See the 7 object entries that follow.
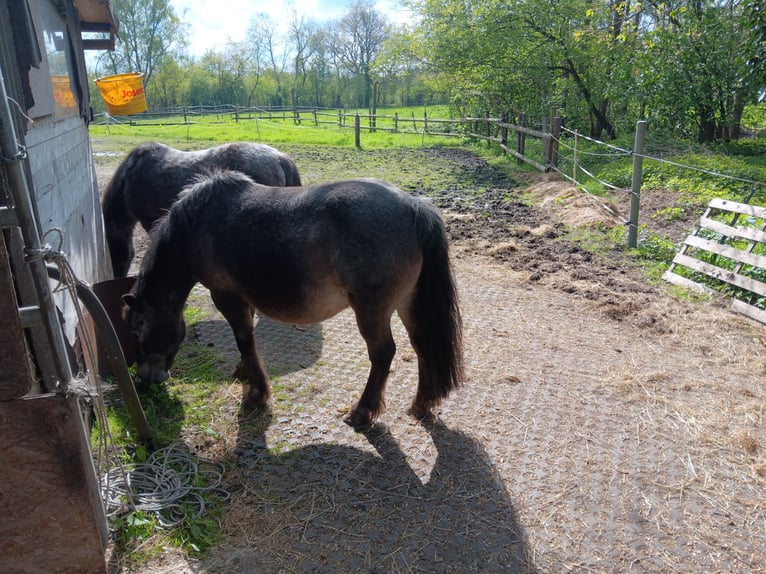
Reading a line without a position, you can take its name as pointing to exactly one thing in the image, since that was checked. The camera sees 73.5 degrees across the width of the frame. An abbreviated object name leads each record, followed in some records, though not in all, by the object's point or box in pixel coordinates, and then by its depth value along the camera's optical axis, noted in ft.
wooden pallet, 16.56
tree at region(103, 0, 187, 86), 136.36
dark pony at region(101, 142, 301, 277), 17.57
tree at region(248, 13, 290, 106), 174.81
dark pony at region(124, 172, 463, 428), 10.13
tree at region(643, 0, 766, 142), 40.27
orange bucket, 26.09
